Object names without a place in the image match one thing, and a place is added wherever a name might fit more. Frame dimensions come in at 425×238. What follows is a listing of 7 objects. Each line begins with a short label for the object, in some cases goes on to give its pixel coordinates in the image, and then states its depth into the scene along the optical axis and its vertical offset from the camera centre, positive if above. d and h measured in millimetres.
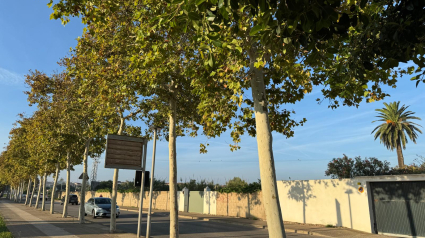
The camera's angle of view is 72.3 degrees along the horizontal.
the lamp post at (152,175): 11665 +324
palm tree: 35219 +6871
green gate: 28406 -1730
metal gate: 12946 -1016
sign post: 10492 +1150
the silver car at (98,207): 22203 -1819
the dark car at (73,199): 47531 -2554
